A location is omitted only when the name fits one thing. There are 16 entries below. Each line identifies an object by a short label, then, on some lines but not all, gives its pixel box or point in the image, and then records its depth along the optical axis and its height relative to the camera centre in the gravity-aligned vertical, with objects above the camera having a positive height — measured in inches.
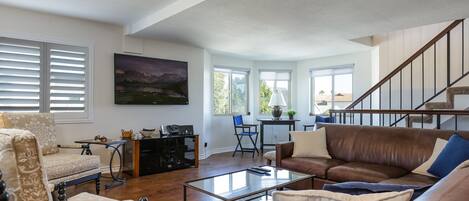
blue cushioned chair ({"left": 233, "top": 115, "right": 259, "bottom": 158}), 245.8 -26.8
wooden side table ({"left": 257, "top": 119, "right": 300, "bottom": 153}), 250.9 -18.4
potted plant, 258.1 -12.1
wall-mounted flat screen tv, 180.9 +12.4
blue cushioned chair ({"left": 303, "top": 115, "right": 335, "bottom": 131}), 237.5 -15.3
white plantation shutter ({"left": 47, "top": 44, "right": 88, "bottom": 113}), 157.9 +12.4
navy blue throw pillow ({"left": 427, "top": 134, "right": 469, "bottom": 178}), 96.3 -18.4
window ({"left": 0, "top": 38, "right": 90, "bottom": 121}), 144.8 +11.4
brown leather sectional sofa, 113.3 -24.1
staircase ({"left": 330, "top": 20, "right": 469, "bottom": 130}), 172.1 +11.6
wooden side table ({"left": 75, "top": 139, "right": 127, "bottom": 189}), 146.0 -26.7
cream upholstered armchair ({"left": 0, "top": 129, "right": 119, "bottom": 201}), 48.4 -10.9
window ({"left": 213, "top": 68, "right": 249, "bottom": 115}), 259.1 +8.0
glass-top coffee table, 92.4 -28.3
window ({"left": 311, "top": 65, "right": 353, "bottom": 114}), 256.4 +10.2
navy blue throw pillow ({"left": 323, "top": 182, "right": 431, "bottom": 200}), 56.3 -17.0
